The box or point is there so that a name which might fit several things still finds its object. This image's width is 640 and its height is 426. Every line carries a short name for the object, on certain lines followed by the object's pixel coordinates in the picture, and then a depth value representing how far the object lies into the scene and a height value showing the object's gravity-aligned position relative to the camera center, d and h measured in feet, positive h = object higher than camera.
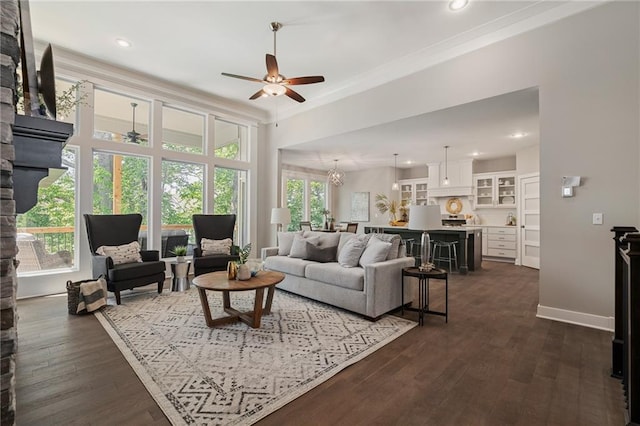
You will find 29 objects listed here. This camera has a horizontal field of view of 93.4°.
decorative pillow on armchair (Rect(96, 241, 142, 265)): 13.85 -1.84
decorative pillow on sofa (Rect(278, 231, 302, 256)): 16.75 -1.64
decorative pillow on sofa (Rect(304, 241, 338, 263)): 14.40 -1.88
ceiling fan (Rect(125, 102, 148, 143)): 17.38 +4.52
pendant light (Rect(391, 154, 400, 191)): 29.40 +4.43
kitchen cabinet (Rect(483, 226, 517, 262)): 24.82 -2.40
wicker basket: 11.82 -3.37
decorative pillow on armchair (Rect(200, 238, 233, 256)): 16.89 -1.89
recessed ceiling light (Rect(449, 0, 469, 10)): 10.85 +7.65
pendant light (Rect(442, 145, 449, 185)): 26.22 +4.01
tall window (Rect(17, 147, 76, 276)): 14.34 -0.73
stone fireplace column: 3.63 -0.10
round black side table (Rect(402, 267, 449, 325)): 10.90 -2.35
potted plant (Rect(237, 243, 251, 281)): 10.78 -1.99
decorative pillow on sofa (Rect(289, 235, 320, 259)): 15.03 -1.64
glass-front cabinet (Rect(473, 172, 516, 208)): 26.32 +2.20
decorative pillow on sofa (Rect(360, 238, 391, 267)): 11.87 -1.56
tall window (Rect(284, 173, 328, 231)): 32.63 +1.76
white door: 22.29 -0.46
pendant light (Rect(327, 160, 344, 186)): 28.84 +3.51
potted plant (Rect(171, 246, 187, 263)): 15.65 -2.13
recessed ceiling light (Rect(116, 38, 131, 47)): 13.82 +7.93
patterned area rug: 6.36 -3.93
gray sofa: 11.02 -2.62
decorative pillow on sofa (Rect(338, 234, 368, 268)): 12.67 -1.63
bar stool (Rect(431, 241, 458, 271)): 20.73 -2.80
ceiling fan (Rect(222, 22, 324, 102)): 11.66 +5.32
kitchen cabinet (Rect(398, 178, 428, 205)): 31.99 +2.56
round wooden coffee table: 9.98 -2.46
